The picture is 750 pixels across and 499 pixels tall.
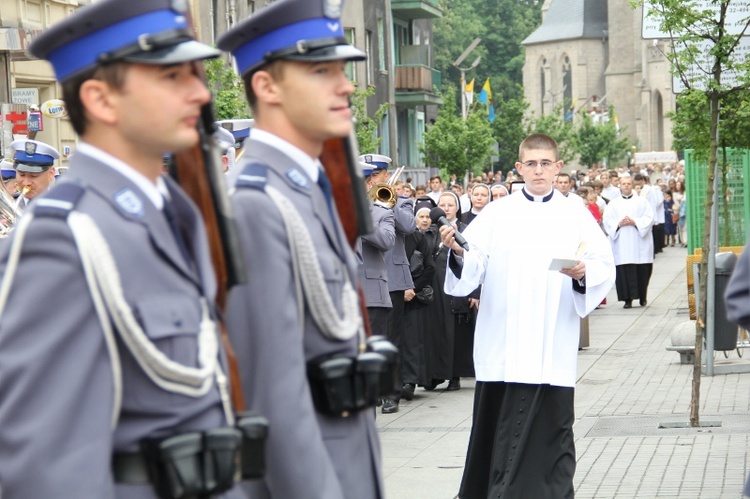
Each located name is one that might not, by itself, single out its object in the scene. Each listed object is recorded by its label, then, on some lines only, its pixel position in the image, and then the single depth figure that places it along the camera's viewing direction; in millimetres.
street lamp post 58394
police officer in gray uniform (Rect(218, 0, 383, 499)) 3580
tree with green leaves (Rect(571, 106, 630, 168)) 92438
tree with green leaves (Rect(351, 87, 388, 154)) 31281
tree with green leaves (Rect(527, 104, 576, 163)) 79500
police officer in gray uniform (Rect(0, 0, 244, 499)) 2820
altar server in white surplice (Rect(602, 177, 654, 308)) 24391
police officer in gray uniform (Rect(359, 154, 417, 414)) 13875
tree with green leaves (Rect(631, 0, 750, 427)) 11906
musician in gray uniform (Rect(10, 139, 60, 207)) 9586
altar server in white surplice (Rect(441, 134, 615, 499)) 7969
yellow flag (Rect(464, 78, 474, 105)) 62344
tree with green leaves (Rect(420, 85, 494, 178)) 48844
